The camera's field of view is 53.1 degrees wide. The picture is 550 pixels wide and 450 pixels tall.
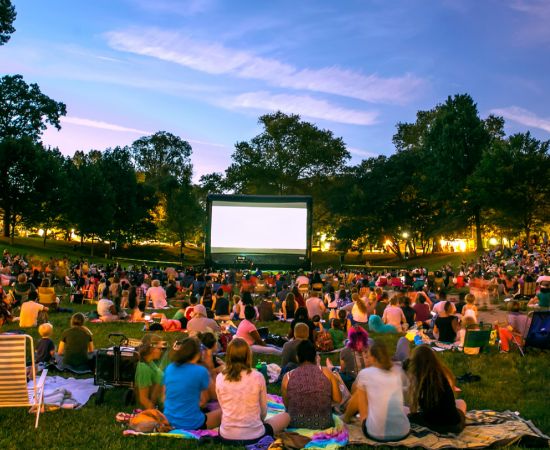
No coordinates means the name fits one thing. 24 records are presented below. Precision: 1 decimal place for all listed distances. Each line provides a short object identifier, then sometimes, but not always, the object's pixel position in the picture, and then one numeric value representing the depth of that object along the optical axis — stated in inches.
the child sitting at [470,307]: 422.6
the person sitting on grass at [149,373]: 216.2
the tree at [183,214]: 2041.1
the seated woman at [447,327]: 396.8
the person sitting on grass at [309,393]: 193.3
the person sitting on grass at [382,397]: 183.0
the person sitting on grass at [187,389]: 196.5
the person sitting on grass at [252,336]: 357.4
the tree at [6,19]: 1370.3
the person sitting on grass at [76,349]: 295.6
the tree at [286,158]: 2161.7
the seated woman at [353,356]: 258.1
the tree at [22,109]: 1589.6
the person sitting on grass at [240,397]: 183.3
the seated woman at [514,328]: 366.3
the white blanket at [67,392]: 238.4
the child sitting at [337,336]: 378.4
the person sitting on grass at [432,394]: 181.3
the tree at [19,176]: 1449.3
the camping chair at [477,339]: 356.8
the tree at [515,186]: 1485.0
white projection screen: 1094.4
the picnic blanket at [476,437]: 188.9
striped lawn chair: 193.2
